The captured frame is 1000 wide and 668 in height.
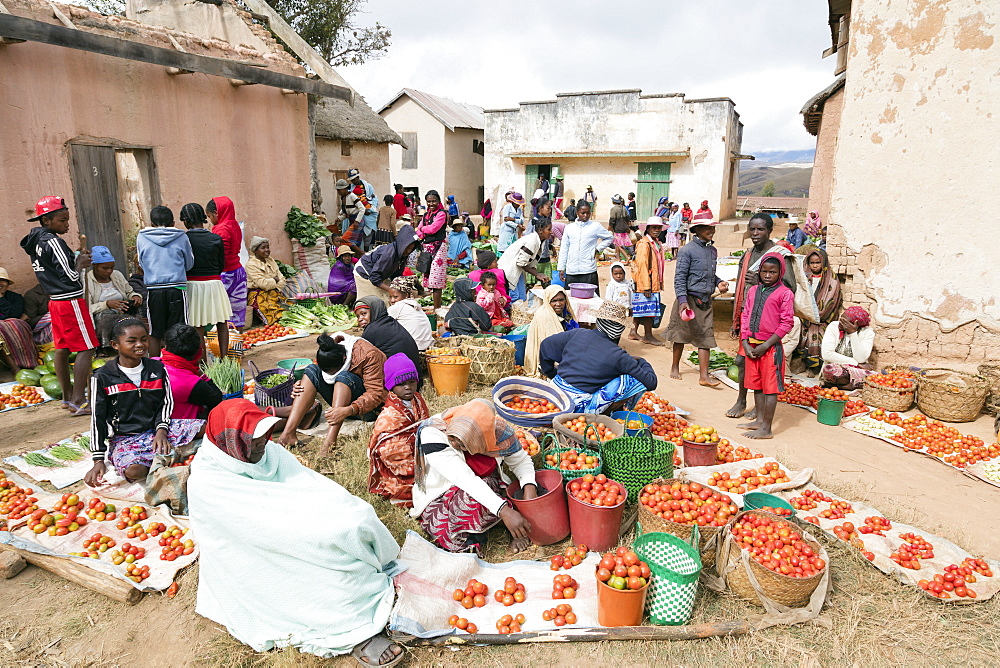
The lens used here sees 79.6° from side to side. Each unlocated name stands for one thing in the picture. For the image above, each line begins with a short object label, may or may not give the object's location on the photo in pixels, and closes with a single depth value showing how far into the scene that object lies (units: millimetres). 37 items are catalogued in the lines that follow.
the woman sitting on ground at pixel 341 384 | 4777
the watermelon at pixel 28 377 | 6242
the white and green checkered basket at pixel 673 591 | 3066
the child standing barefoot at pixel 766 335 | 5266
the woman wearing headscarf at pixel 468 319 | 7070
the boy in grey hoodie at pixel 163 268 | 5926
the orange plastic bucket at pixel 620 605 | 2990
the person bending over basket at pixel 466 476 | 3408
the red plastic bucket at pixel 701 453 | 4707
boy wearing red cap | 5379
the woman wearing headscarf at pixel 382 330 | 5203
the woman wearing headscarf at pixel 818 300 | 7219
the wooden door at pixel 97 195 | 7641
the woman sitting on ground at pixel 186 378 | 4312
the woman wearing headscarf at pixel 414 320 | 6301
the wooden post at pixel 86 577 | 3338
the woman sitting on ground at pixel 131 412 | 4008
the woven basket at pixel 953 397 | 5773
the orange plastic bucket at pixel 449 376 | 5961
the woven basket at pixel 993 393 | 6015
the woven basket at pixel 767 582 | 3092
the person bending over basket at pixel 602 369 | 4949
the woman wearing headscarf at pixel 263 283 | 8844
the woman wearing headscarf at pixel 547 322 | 6348
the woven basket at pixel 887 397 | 6059
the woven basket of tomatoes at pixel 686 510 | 3480
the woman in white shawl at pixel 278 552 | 2906
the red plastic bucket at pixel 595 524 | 3580
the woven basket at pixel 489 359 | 6316
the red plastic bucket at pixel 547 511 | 3666
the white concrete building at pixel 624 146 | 21047
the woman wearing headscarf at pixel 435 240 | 9109
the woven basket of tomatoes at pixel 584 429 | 4367
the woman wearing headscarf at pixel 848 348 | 6715
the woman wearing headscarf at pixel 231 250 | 7148
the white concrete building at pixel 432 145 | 26000
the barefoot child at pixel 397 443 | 3922
